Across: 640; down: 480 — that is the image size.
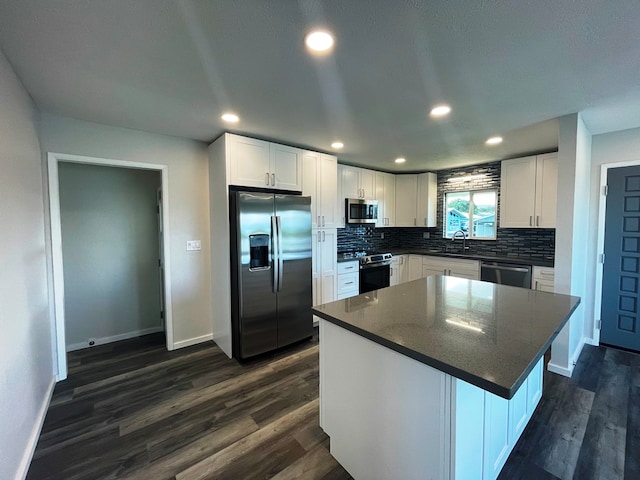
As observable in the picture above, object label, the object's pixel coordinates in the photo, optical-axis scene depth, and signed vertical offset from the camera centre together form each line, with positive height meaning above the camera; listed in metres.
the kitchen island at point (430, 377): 1.08 -0.68
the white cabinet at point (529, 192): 3.59 +0.51
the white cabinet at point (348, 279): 4.01 -0.74
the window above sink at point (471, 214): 4.52 +0.26
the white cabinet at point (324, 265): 3.67 -0.48
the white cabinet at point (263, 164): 2.90 +0.75
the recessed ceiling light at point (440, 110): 2.29 +1.03
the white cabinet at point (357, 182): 4.39 +0.79
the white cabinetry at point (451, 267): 4.12 -0.61
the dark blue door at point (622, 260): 2.97 -0.36
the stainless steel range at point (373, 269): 4.29 -0.64
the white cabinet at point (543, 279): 3.37 -0.62
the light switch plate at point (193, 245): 3.24 -0.17
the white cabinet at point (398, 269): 4.77 -0.71
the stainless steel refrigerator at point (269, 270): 2.81 -0.44
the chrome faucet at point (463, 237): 4.76 -0.14
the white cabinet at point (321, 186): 3.52 +0.59
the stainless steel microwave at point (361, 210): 4.42 +0.32
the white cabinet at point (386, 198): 4.97 +0.59
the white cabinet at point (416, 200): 4.99 +0.56
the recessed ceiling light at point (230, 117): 2.43 +1.03
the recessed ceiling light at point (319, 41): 1.41 +1.00
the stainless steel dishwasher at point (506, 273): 3.52 -0.60
